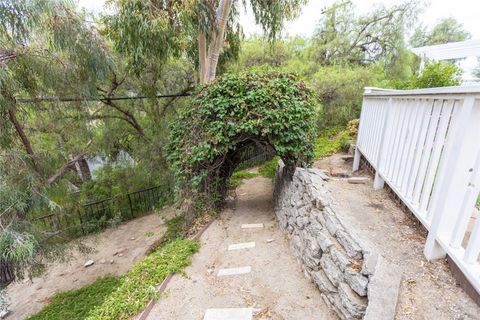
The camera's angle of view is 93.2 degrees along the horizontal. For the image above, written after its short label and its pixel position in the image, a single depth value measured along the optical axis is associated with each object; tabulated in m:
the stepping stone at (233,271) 2.79
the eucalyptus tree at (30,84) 2.94
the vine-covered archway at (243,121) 3.45
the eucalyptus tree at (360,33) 8.53
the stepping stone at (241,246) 3.37
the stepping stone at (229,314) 2.15
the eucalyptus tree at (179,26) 4.29
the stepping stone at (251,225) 4.02
